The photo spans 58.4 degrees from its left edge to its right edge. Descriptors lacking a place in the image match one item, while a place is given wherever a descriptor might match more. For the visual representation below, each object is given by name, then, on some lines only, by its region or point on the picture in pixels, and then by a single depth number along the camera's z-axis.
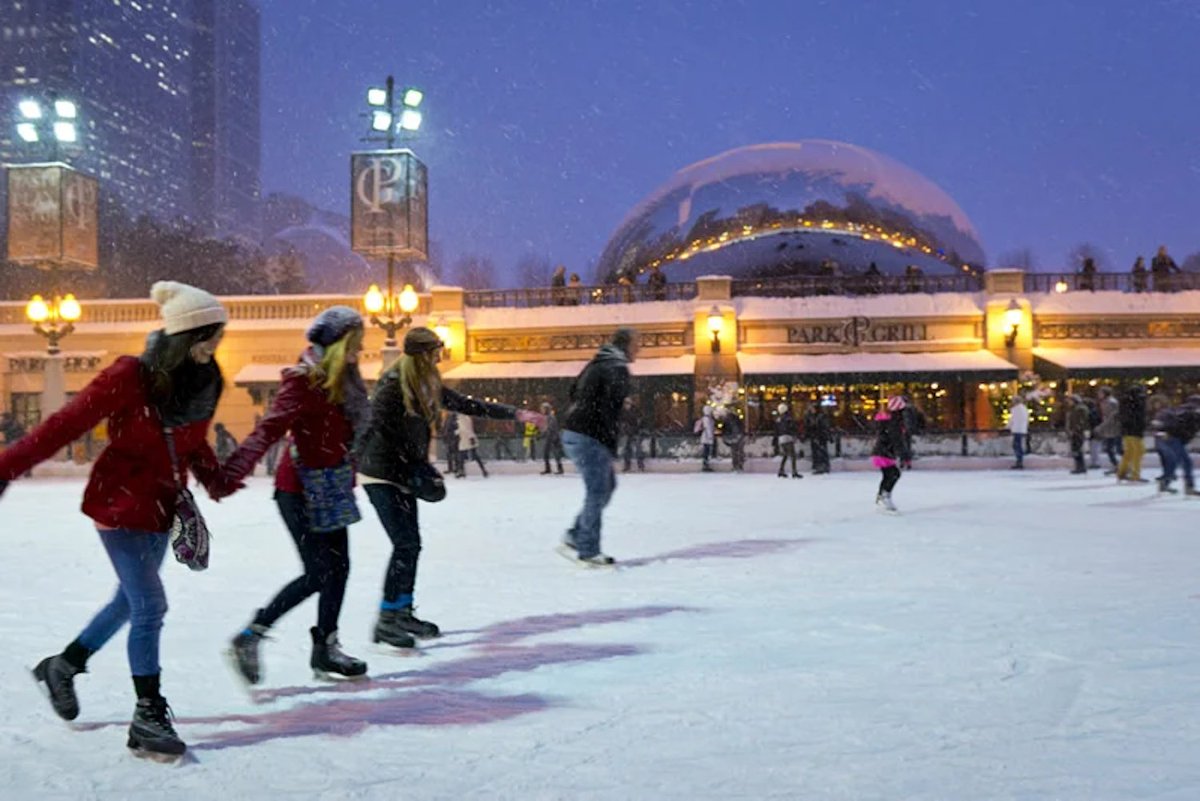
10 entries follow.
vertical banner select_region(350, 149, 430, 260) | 16.36
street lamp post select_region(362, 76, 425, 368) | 17.56
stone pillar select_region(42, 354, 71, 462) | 23.41
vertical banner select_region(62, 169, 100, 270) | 17.84
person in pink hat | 10.22
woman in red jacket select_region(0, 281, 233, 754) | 2.91
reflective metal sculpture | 34.66
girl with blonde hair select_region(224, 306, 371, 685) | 3.78
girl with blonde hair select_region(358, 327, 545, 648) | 4.60
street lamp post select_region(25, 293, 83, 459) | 22.89
